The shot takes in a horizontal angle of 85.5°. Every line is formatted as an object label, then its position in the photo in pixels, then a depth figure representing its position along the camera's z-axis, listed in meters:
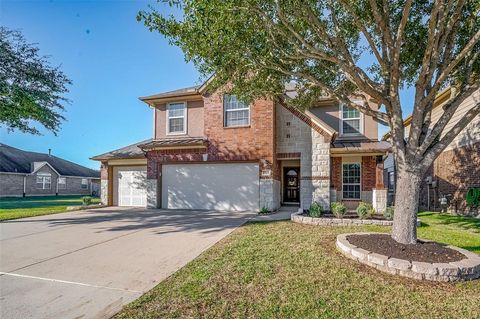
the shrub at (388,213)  9.81
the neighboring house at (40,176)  28.72
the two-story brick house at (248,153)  12.56
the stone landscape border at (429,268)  4.63
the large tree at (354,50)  5.84
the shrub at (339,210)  10.06
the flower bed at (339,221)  9.37
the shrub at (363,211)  9.81
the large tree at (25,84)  13.09
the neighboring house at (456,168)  12.09
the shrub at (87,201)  15.48
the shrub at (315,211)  10.09
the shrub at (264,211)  12.25
